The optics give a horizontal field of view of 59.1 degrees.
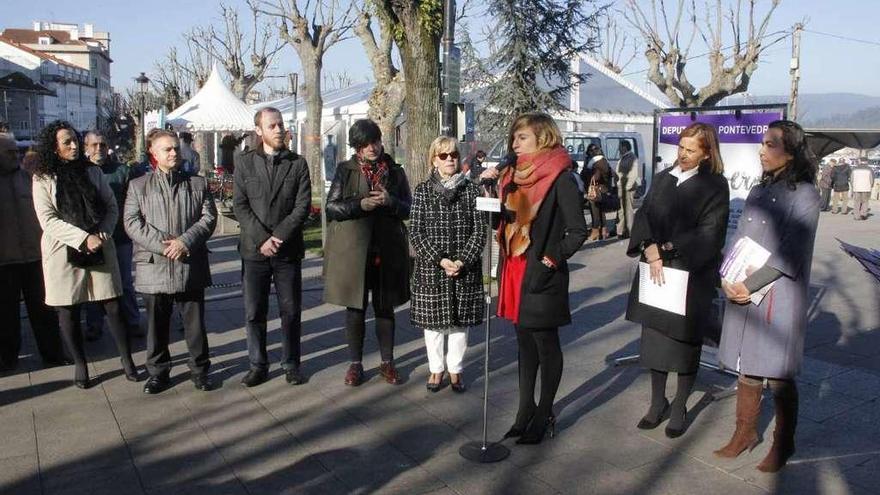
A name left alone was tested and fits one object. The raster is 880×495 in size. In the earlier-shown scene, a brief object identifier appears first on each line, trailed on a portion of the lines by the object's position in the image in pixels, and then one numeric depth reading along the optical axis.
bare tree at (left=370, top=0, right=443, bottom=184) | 9.05
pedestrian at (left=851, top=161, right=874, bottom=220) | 19.91
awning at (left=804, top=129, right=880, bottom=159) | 9.12
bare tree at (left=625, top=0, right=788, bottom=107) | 28.33
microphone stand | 4.13
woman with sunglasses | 5.12
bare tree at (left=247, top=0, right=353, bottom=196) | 24.77
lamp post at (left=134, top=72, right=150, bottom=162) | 32.21
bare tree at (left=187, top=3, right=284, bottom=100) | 41.03
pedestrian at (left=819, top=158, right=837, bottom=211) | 22.39
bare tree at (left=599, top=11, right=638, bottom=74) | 43.50
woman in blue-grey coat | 3.88
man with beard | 5.38
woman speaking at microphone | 4.21
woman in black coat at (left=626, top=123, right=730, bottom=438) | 4.37
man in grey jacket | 5.31
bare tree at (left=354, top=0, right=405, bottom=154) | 20.62
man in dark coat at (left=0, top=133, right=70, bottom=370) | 5.96
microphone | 4.37
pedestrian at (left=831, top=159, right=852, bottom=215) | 21.41
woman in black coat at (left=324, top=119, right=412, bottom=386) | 5.40
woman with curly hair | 5.47
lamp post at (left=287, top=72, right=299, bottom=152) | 23.86
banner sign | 5.74
